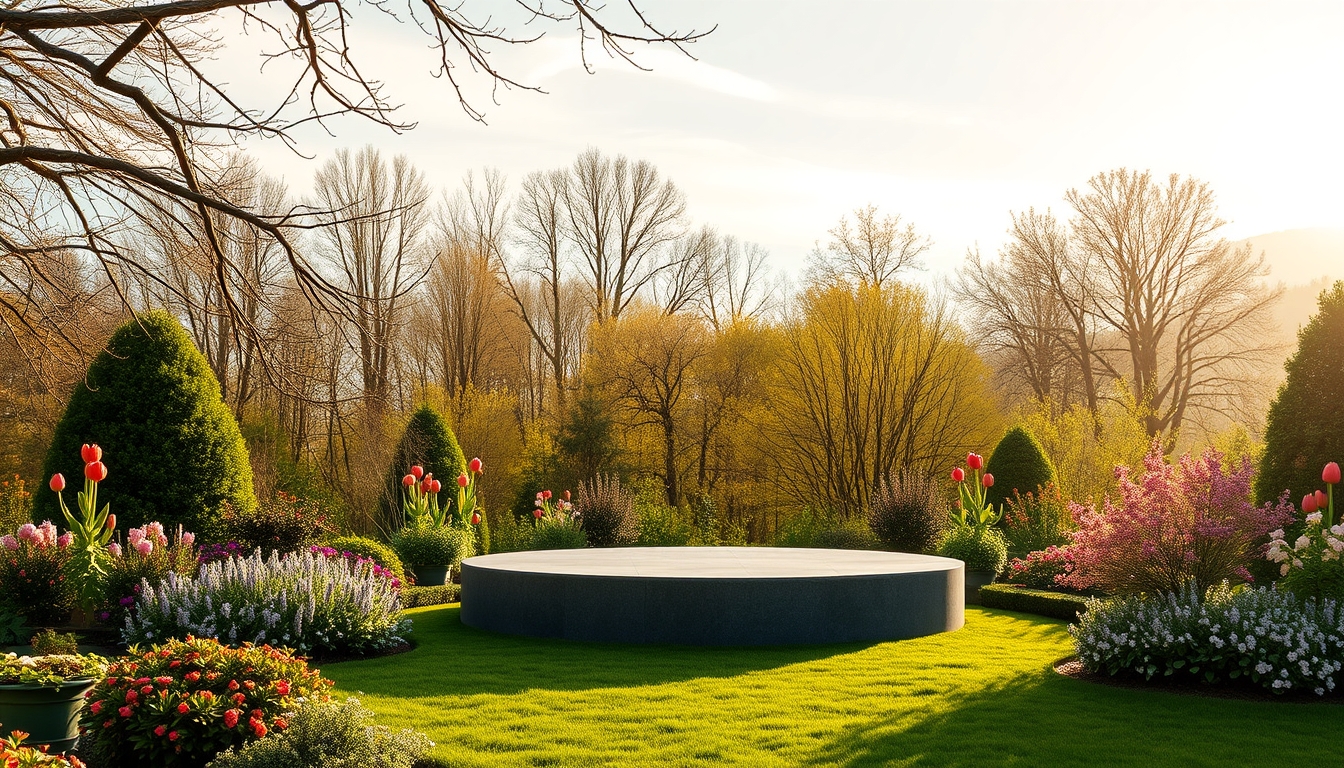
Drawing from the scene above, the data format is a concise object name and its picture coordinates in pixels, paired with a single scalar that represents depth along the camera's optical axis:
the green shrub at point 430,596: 11.87
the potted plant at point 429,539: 13.56
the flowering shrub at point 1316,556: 7.41
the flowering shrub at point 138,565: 8.62
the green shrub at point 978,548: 13.08
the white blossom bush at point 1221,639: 6.59
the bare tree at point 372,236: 27.27
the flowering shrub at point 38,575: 8.95
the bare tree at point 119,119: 4.87
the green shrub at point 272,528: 10.84
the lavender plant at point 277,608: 7.54
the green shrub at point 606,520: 15.80
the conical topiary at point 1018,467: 16.56
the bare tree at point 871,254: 28.75
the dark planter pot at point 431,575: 13.61
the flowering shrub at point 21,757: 3.43
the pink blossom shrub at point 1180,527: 7.65
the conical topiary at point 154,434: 10.53
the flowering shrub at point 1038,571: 12.28
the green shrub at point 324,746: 4.38
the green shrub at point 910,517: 14.66
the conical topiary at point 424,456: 16.39
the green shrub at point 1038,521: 14.44
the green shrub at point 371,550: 11.62
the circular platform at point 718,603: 8.70
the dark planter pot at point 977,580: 13.03
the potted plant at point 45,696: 5.06
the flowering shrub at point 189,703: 4.77
